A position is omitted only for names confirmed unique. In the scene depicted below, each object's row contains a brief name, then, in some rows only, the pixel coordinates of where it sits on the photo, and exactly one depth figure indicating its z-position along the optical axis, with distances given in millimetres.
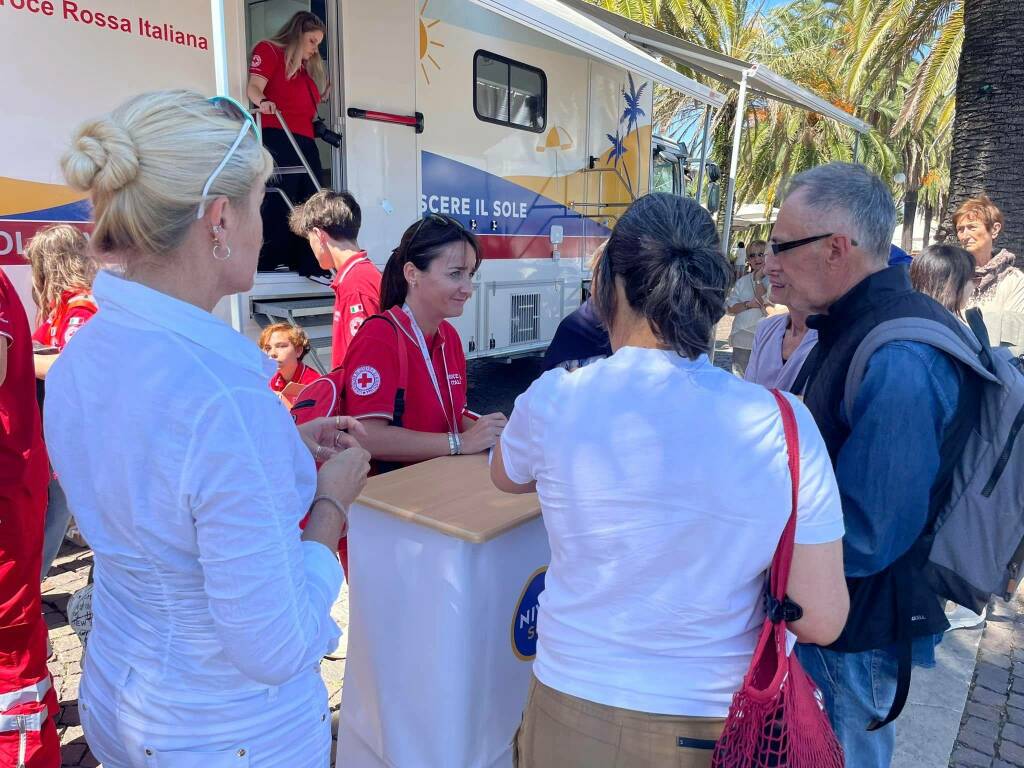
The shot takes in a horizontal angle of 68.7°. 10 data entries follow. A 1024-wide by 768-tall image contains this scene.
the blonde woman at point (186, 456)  1040
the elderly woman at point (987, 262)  4164
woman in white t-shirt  1174
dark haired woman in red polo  2238
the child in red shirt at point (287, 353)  3951
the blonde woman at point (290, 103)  4441
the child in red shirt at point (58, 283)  3010
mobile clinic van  3322
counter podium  1842
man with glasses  1499
